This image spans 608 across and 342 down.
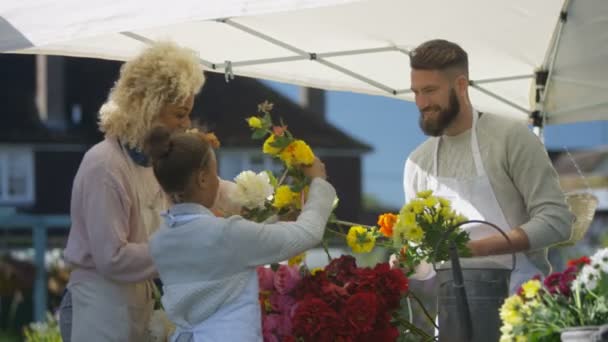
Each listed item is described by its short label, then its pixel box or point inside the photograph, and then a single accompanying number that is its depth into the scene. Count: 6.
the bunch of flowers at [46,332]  8.69
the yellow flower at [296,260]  3.83
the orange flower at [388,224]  3.89
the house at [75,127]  34.06
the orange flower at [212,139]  3.80
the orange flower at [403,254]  3.82
